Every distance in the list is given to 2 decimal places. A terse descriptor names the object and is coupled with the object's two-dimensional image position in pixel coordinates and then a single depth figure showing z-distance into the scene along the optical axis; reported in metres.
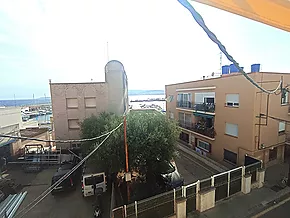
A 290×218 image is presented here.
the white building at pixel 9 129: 15.97
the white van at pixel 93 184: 10.41
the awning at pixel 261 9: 1.17
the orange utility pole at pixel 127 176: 7.87
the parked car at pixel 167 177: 9.53
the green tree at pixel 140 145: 9.12
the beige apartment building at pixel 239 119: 11.90
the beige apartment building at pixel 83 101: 17.83
